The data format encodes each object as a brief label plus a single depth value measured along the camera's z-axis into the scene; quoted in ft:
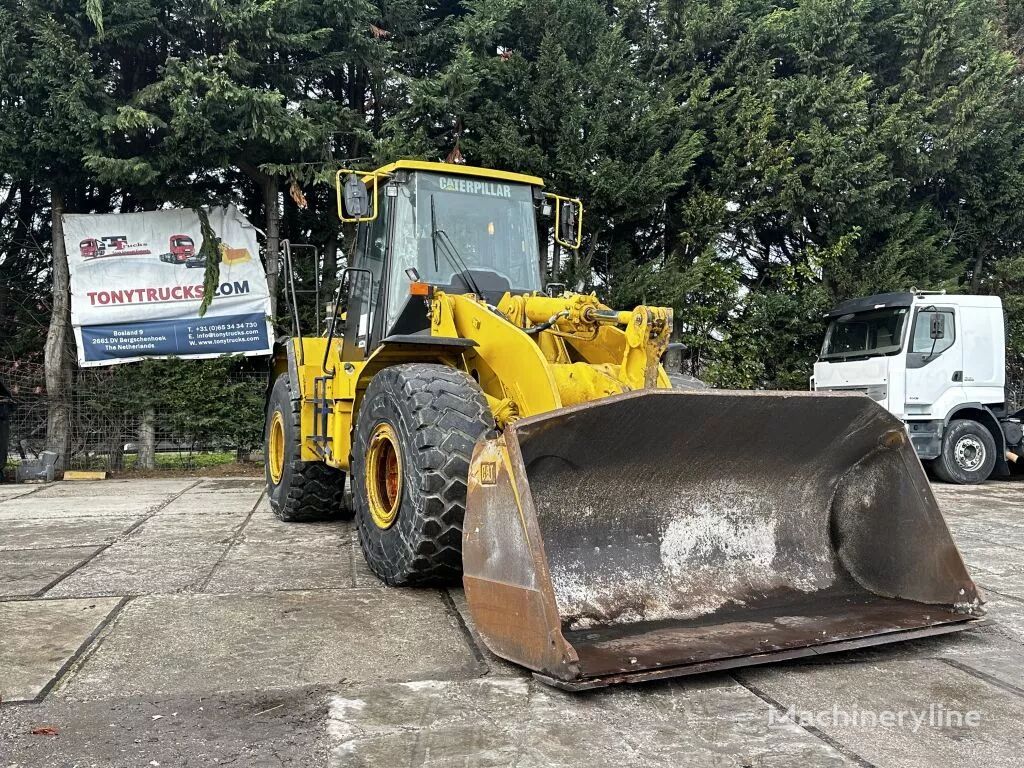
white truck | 36.09
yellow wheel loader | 10.69
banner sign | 38.68
